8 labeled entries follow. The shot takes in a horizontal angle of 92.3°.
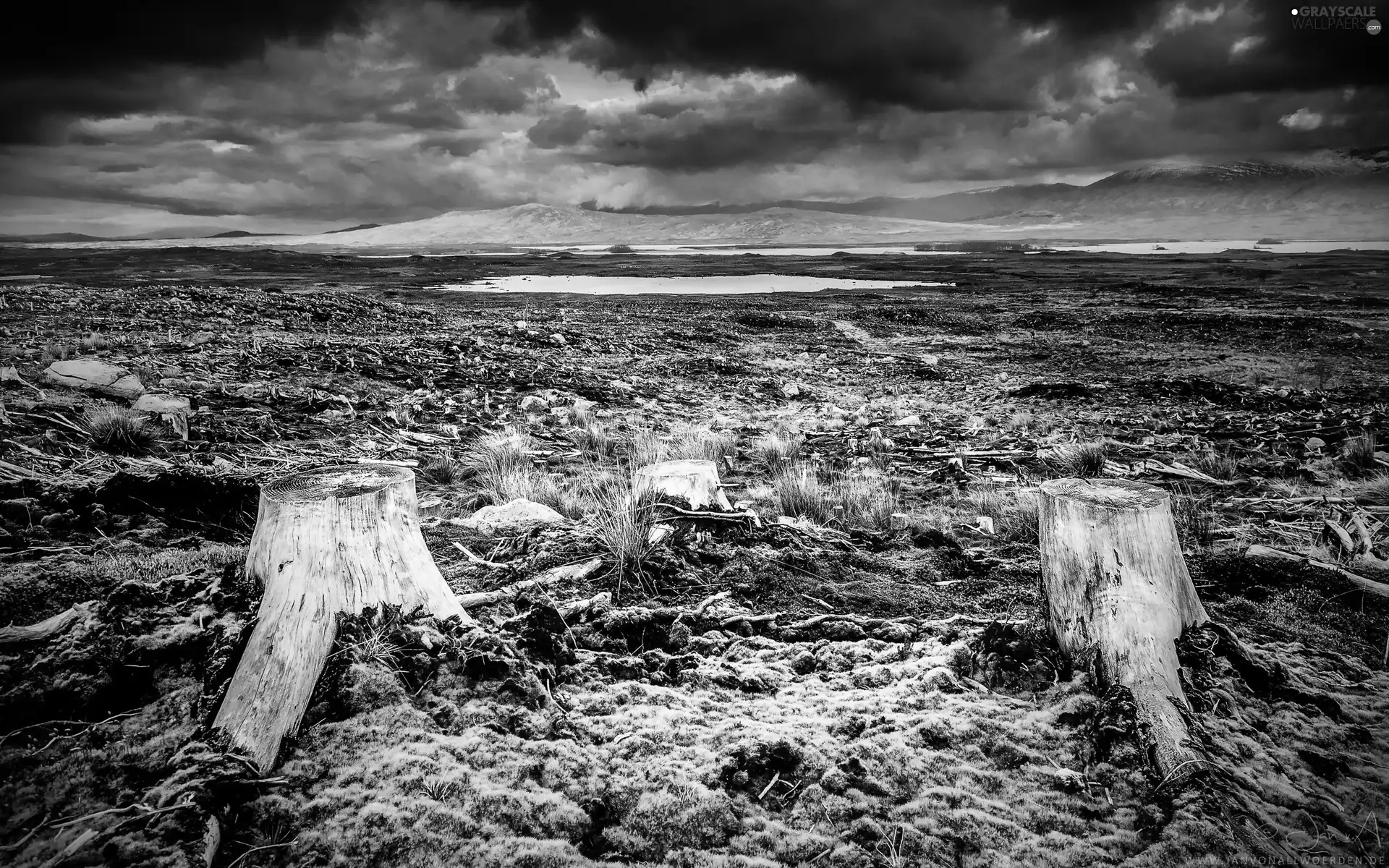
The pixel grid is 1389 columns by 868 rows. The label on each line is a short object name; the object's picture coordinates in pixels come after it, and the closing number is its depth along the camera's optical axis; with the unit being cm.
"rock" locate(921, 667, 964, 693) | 283
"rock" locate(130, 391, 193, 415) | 697
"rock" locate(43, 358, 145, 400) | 799
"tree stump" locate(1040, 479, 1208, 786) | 252
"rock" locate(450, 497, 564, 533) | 493
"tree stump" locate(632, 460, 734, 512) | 471
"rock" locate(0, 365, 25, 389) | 789
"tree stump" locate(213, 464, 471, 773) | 233
